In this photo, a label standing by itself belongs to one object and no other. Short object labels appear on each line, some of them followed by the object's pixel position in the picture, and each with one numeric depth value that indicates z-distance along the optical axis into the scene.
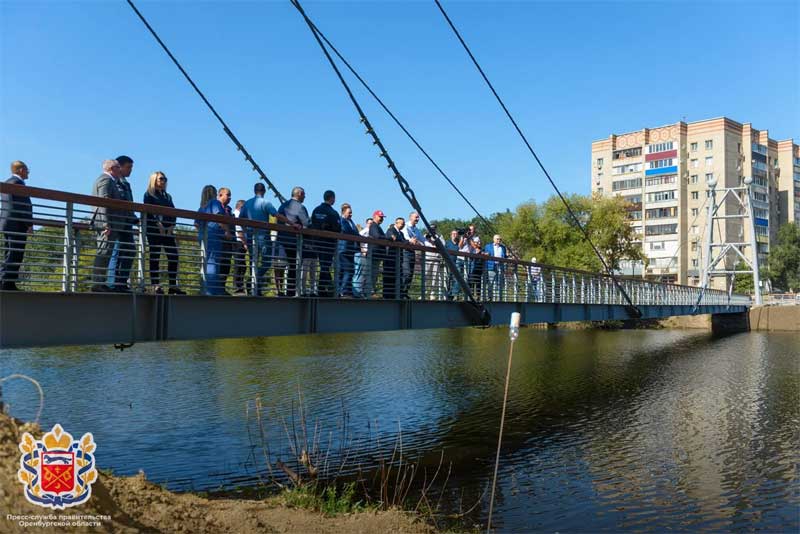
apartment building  83.50
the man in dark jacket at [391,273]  13.05
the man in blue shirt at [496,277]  16.55
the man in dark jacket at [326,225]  11.61
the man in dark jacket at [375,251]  12.56
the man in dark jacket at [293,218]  10.88
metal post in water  5.94
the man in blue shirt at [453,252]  14.92
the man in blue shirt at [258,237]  10.23
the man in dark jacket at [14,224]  7.18
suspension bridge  7.90
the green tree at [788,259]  77.94
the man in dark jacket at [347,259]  11.84
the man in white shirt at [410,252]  13.52
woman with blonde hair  8.84
